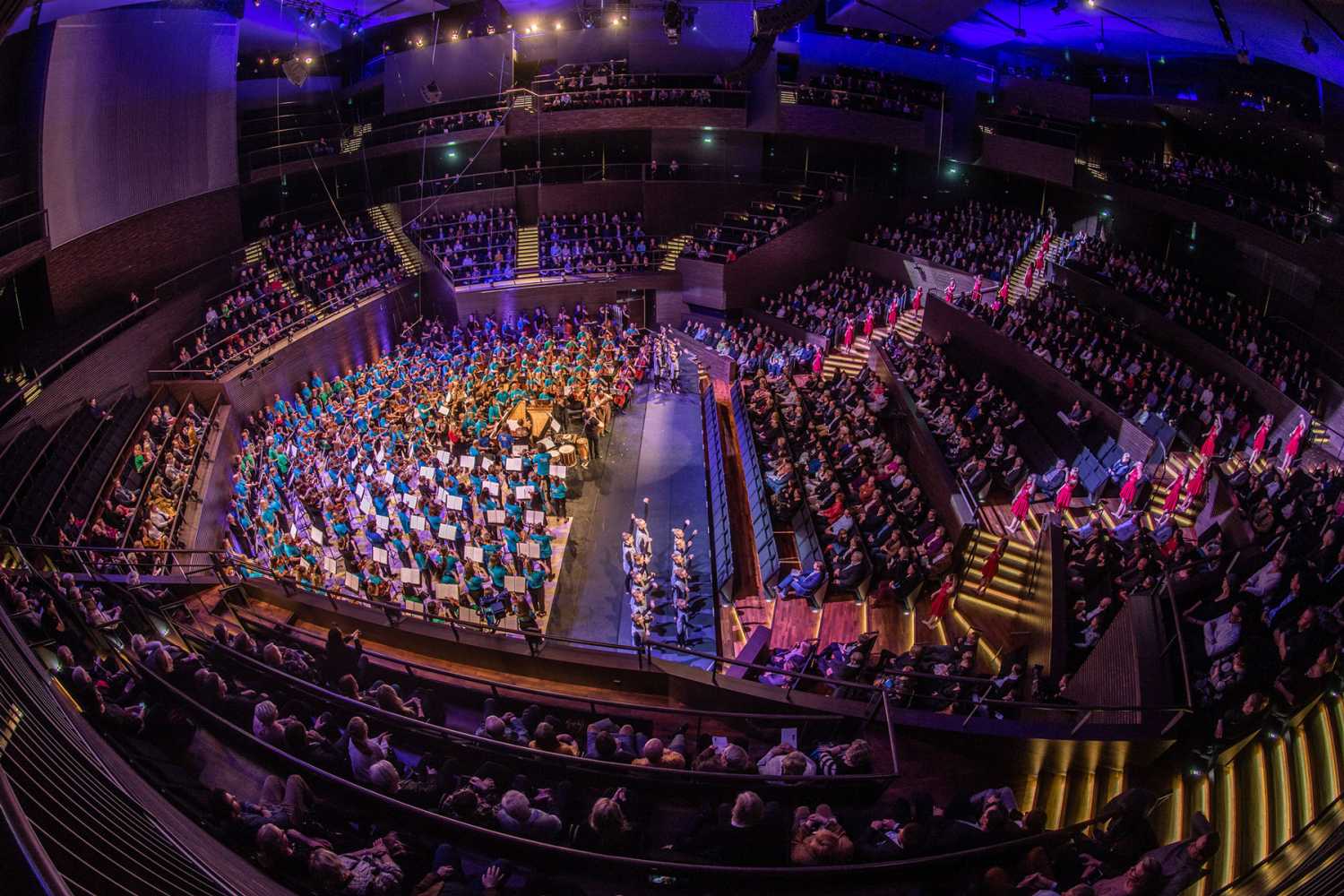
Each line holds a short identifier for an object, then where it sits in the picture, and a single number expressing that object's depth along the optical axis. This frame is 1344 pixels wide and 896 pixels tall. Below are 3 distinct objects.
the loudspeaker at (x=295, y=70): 21.22
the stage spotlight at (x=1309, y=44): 13.52
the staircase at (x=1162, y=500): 13.02
